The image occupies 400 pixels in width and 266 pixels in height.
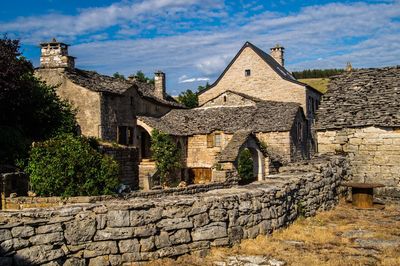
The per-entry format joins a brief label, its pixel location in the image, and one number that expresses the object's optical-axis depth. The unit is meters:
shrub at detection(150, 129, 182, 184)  29.17
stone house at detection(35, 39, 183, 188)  27.44
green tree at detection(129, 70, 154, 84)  63.83
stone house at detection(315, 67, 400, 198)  14.57
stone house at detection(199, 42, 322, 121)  39.34
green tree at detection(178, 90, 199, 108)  56.28
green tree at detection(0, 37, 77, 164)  18.27
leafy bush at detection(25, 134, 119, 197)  14.29
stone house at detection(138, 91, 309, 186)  31.12
